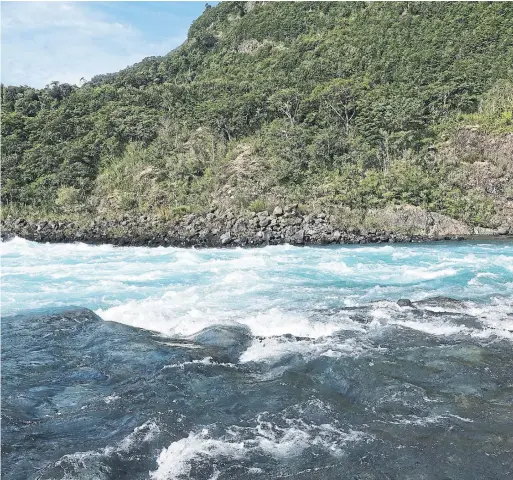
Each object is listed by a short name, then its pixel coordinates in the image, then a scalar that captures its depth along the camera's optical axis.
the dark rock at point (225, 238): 34.31
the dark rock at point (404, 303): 15.24
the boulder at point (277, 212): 37.47
